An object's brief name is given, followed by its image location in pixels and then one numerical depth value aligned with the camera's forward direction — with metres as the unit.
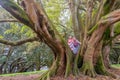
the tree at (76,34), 2.59
